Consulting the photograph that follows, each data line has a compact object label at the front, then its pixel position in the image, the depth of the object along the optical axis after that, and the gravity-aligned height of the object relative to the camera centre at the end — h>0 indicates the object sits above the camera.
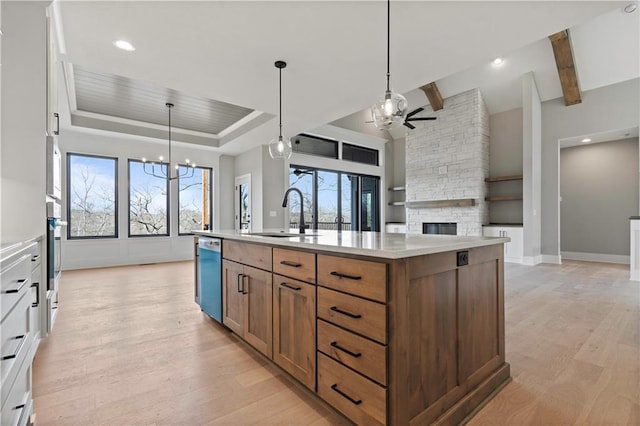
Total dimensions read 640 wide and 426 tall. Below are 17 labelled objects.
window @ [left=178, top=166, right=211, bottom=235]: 7.29 +0.35
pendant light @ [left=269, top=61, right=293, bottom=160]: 3.82 +0.82
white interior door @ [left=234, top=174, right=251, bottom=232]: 7.45 +0.27
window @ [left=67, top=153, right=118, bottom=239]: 6.03 +0.35
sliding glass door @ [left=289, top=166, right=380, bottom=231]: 7.68 +0.34
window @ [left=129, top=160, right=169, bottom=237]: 6.68 +0.25
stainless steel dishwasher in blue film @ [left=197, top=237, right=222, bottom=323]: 2.76 -0.60
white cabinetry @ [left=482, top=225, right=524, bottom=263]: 6.43 -0.64
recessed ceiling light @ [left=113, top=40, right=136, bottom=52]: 2.93 +1.64
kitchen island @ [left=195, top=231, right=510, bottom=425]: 1.28 -0.54
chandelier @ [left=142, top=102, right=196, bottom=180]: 6.84 +0.98
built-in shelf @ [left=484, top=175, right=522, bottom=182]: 6.77 +0.77
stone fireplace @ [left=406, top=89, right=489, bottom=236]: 7.00 +1.13
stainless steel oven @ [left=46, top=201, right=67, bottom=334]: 2.54 -0.44
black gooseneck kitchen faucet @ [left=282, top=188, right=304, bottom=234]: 2.65 -0.06
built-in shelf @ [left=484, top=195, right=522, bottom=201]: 6.80 +0.33
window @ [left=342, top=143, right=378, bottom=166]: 8.52 +1.70
